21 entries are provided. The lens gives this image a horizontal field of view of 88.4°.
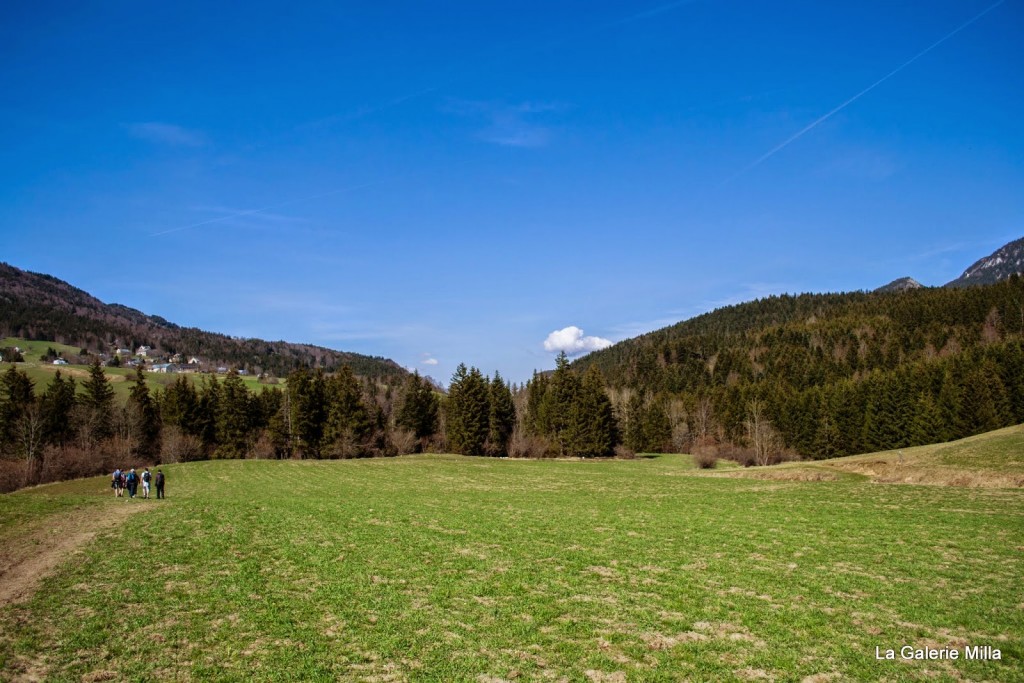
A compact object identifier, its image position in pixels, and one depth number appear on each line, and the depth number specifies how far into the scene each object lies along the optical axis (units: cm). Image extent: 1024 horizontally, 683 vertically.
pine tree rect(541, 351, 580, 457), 9156
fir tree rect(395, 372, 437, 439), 9894
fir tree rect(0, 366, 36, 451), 7512
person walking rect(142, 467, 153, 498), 3947
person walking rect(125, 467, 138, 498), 3938
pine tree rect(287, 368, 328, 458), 8900
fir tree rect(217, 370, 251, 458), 9047
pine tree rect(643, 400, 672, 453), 11919
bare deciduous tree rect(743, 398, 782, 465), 8488
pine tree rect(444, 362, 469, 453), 9062
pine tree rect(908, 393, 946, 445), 8606
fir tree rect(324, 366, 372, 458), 8712
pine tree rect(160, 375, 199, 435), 8950
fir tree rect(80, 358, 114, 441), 8538
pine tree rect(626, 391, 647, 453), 11662
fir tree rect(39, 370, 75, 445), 8025
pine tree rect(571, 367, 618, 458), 8956
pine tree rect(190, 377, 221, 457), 9162
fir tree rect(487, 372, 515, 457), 9269
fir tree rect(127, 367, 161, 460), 8681
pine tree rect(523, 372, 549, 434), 10092
